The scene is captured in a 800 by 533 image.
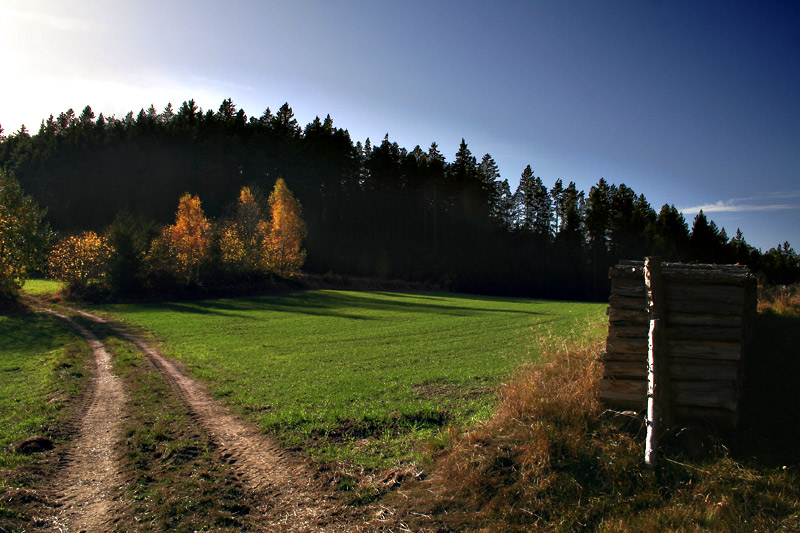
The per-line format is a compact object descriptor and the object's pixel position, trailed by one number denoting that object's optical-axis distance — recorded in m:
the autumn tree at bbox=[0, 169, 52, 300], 39.10
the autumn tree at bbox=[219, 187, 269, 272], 61.19
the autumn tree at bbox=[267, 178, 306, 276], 67.12
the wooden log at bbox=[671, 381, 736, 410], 6.77
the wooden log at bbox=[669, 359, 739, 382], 6.86
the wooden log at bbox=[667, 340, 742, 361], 6.90
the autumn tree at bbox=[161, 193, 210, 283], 56.75
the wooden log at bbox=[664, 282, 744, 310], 7.00
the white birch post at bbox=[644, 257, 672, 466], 6.22
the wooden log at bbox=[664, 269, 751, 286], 6.92
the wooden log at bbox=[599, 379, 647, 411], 7.36
